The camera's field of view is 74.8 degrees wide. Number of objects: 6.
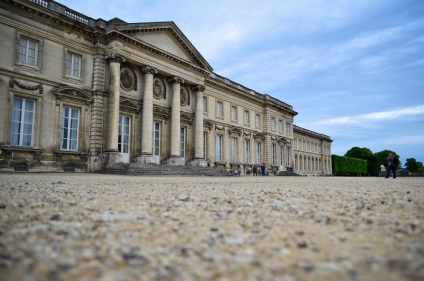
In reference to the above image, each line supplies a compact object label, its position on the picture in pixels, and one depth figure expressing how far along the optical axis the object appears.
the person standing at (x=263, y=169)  30.38
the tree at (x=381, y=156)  72.75
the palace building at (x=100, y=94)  15.12
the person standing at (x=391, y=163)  17.23
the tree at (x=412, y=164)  102.62
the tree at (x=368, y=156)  74.11
